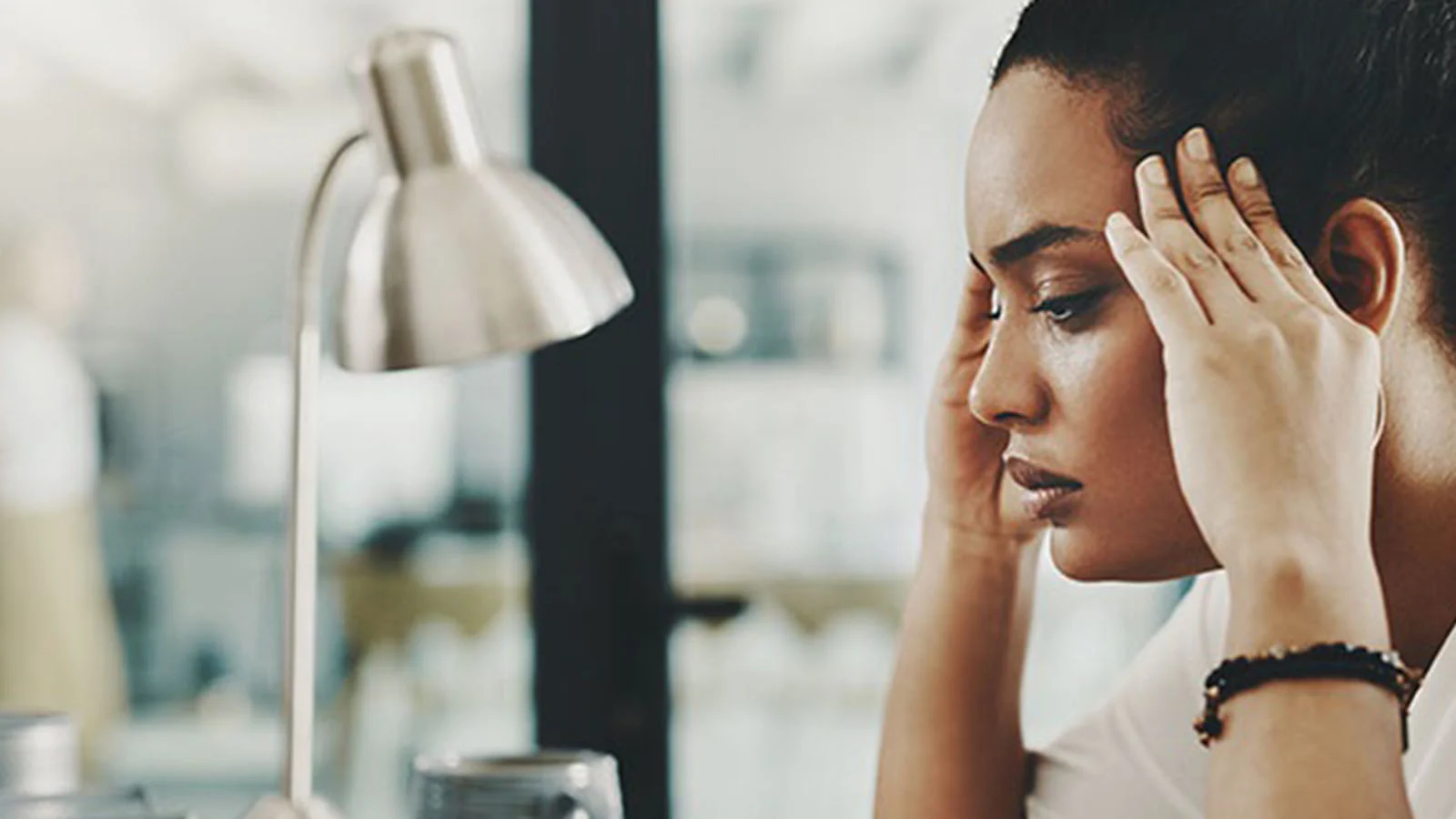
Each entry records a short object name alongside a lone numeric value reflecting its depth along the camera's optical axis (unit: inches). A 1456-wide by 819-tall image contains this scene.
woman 40.0
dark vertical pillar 85.3
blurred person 85.0
